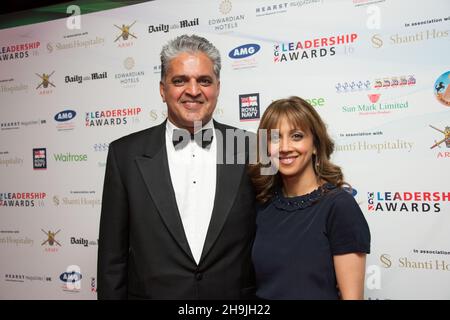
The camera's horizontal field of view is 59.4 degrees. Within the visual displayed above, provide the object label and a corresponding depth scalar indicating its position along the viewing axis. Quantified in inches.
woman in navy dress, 58.9
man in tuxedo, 66.2
